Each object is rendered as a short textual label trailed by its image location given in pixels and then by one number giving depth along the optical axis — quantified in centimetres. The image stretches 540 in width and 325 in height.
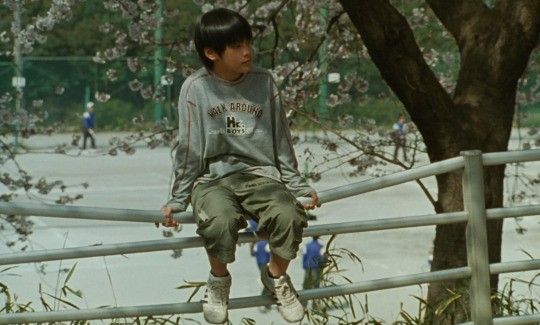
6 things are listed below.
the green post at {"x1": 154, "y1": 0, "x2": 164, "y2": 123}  1062
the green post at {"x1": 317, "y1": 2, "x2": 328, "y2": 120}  1102
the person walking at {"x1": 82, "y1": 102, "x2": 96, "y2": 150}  4050
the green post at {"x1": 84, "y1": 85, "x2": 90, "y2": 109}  4438
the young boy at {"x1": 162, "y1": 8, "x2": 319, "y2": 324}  440
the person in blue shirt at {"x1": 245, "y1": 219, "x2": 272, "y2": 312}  1507
